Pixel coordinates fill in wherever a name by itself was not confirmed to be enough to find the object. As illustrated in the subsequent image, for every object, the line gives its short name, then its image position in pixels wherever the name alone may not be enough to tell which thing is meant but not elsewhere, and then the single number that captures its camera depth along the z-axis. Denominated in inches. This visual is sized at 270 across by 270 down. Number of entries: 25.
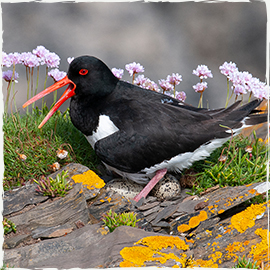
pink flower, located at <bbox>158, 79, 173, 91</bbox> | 430.6
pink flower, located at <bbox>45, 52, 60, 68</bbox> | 386.6
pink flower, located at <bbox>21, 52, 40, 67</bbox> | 382.4
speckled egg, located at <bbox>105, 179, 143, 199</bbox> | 346.9
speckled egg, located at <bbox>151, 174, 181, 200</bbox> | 341.4
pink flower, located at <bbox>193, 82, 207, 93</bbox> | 409.6
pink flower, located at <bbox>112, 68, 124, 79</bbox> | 426.9
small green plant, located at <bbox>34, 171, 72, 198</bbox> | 294.5
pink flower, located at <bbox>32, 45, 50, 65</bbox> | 387.2
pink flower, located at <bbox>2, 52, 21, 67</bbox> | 375.9
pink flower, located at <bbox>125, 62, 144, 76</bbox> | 417.4
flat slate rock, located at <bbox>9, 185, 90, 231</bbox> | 281.3
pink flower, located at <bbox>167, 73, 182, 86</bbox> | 423.2
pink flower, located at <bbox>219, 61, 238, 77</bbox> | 393.7
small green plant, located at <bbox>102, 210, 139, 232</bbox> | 264.1
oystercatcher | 329.4
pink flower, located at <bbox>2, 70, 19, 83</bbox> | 387.9
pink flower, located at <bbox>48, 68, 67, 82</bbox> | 385.7
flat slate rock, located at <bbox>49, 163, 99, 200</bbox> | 307.3
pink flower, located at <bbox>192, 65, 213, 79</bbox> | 408.2
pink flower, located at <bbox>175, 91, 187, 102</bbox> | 458.1
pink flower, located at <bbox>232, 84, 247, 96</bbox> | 386.2
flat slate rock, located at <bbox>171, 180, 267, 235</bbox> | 290.8
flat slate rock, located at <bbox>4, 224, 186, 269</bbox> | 230.7
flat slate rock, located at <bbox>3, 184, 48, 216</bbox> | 289.0
